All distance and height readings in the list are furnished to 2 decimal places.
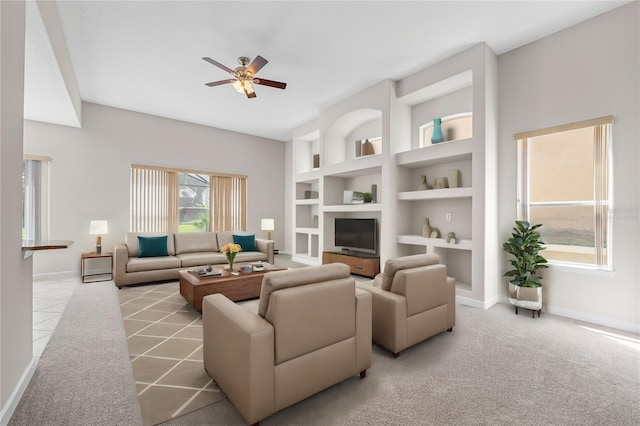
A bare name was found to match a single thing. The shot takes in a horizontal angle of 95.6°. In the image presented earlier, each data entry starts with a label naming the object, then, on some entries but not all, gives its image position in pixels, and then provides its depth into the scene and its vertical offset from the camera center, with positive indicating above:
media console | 5.24 -0.90
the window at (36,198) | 5.12 +0.27
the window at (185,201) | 6.20 +0.31
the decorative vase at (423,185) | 4.73 +0.47
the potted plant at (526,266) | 3.48 -0.64
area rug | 1.85 -1.21
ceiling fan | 3.72 +1.80
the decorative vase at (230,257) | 4.17 -0.63
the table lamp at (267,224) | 7.16 -0.26
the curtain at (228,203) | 7.26 +0.28
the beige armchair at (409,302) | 2.44 -0.78
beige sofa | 4.65 -0.79
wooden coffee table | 3.53 -0.93
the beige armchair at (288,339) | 1.61 -0.78
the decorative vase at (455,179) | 4.38 +0.54
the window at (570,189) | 3.29 +0.31
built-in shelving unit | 3.85 +0.84
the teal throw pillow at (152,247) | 5.18 -0.60
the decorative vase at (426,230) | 4.70 -0.26
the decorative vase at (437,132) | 4.56 +1.29
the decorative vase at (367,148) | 5.68 +1.29
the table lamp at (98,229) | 5.18 -0.28
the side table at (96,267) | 5.06 -1.02
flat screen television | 5.57 -0.41
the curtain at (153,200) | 6.12 +0.29
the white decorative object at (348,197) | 5.91 +0.34
